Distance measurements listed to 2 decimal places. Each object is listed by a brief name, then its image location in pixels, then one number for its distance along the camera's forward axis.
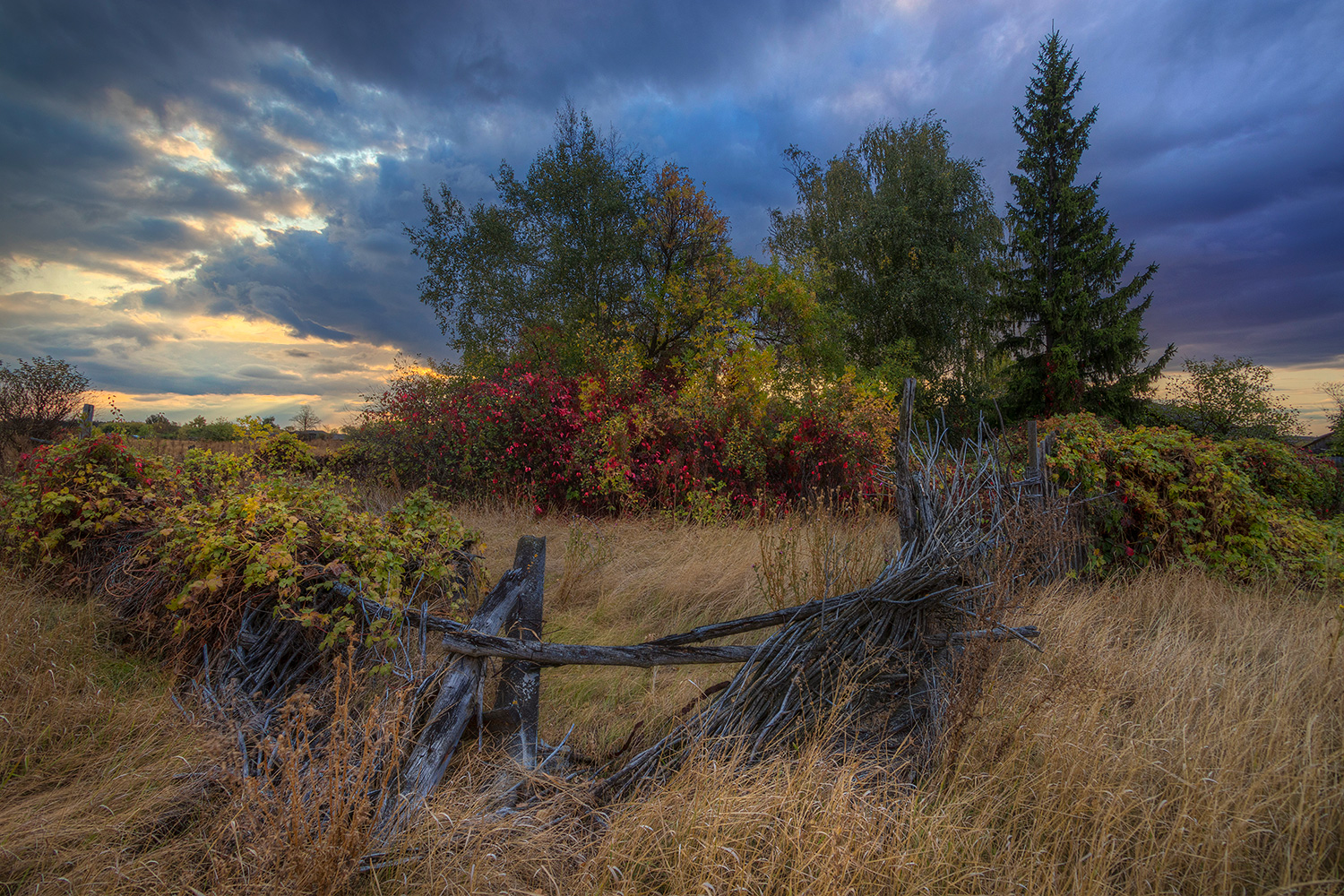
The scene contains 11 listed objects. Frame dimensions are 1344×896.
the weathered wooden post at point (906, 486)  3.25
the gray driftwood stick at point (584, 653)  2.81
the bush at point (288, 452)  10.16
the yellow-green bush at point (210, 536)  3.37
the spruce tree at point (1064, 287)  17.84
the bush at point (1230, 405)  16.95
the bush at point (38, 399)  12.33
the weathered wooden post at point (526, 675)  2.83
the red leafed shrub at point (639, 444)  9.38
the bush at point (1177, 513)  5.70
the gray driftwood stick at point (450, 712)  2.46
